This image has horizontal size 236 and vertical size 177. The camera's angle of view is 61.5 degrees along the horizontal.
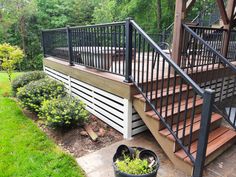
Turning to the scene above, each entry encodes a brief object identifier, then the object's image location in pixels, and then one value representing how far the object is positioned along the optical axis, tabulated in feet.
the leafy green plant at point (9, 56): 18.13
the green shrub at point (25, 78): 15.96
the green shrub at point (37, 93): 12.71
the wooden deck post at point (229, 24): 14.46
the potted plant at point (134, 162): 6.64
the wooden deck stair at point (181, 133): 8.11
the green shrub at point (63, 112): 10.37
